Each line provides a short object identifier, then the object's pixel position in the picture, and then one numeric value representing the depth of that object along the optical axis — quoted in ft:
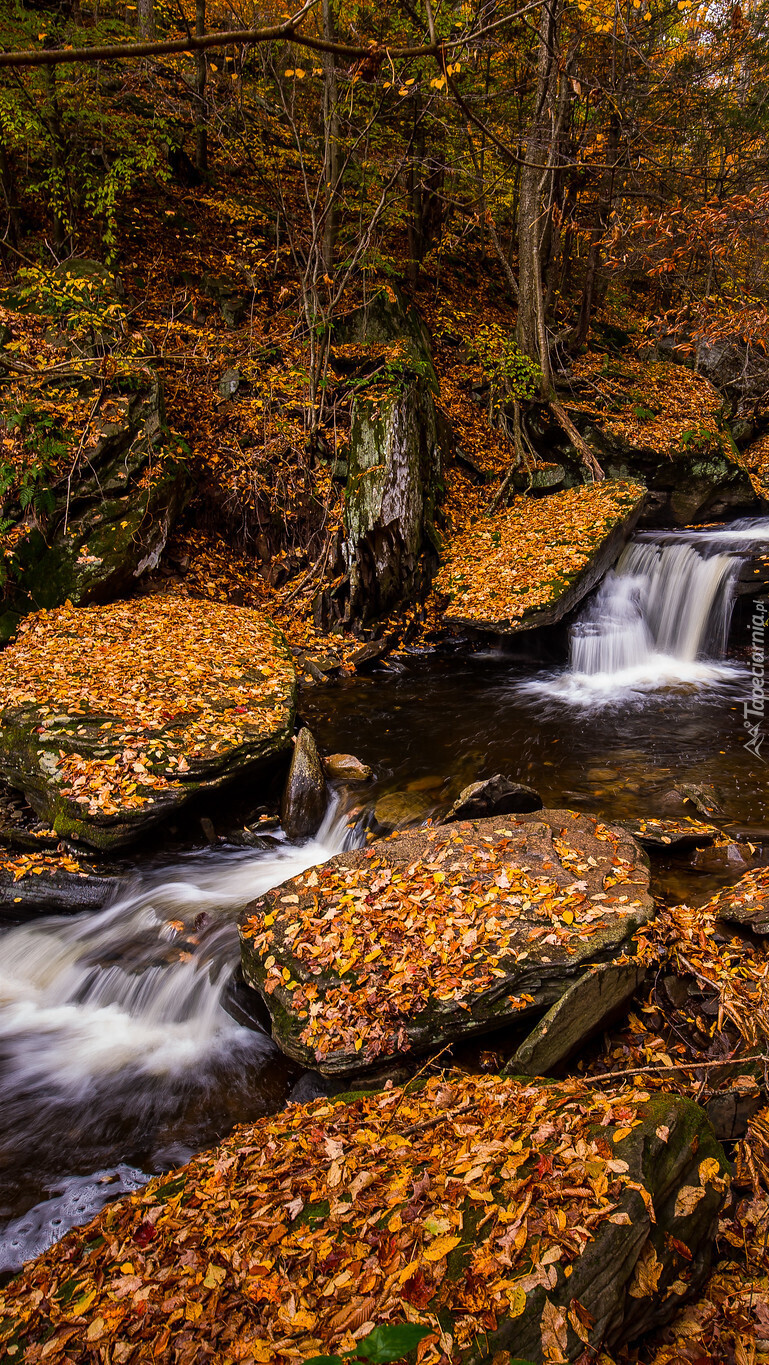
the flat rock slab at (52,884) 18.31
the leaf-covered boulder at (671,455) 42.68
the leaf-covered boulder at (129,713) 19.03
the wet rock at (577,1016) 11.43
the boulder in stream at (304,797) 21.68
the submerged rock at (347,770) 23.61
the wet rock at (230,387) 36.58
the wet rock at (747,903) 13.41
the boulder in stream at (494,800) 18.86
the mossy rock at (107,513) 27.78
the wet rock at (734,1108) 9.84
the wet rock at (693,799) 19.17
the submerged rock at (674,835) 17.29
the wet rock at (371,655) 33.63
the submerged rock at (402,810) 21.03
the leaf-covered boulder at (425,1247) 6.97
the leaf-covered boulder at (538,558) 32.69
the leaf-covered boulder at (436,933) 12.32
